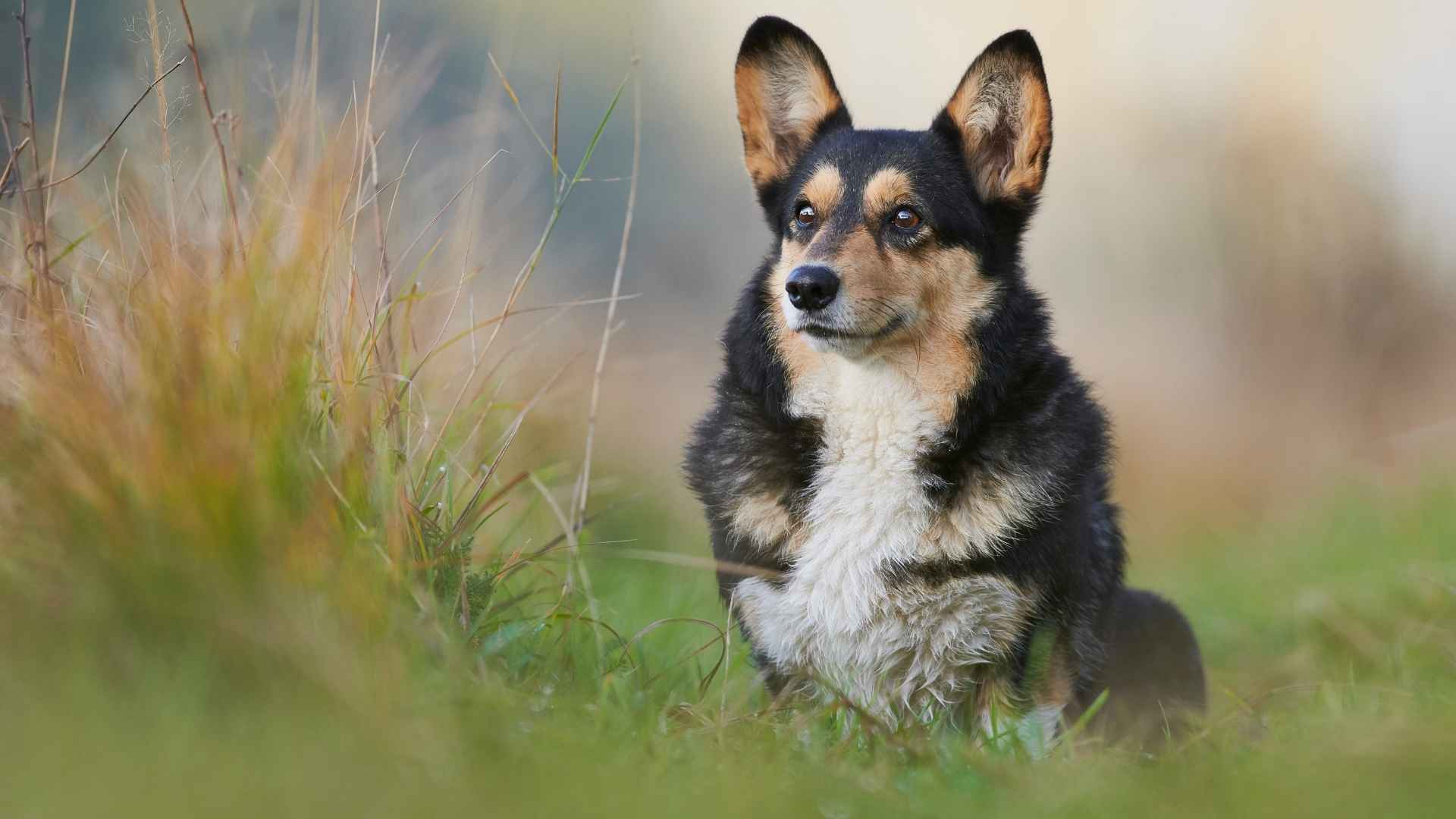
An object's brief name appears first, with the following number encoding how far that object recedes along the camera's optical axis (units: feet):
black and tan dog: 21.90
